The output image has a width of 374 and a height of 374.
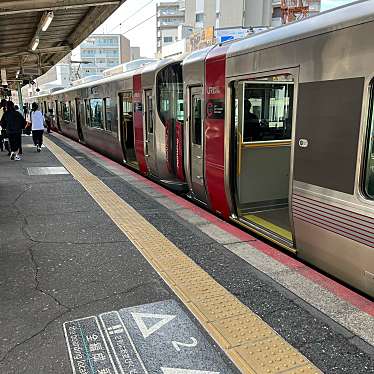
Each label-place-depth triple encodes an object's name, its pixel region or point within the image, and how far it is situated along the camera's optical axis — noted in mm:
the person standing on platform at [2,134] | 12711
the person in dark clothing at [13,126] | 10891
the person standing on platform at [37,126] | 12914
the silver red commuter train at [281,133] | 3031
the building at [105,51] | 98750
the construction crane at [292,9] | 41625
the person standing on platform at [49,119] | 23500
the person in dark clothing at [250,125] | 5094
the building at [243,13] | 40812
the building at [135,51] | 102512
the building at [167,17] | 82394
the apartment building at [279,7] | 43638
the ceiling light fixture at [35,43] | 15008
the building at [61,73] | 64500
